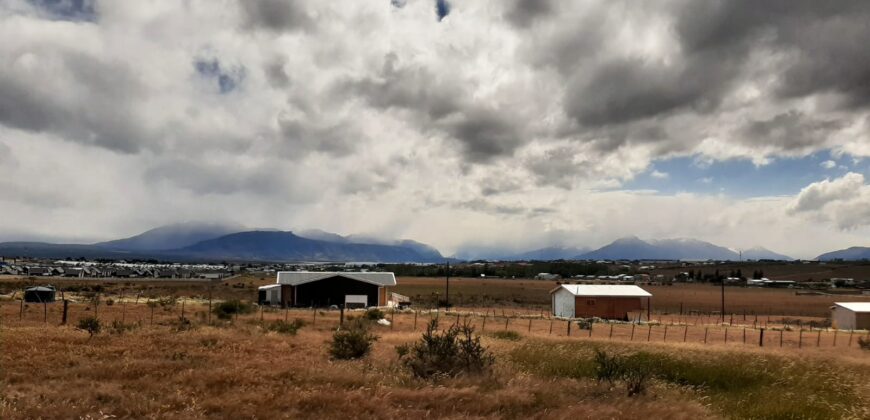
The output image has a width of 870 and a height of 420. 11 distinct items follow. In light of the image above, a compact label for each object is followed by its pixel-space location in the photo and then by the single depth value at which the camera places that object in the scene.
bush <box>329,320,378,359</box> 17.61
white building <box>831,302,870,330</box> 56.72
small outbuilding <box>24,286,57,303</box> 54.59
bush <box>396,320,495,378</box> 13.27
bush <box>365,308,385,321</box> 42.47
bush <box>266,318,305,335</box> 26.77
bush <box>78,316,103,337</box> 22.32
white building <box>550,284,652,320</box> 62.69
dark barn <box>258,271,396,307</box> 68.19
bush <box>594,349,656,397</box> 12.42
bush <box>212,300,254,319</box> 42.63
